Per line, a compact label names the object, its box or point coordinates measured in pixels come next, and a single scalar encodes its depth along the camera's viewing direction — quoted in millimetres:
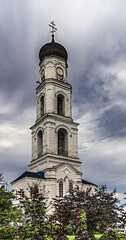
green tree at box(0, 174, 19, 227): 25619
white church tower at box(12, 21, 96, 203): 38844
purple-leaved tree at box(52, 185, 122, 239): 20284
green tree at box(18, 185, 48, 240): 10125
